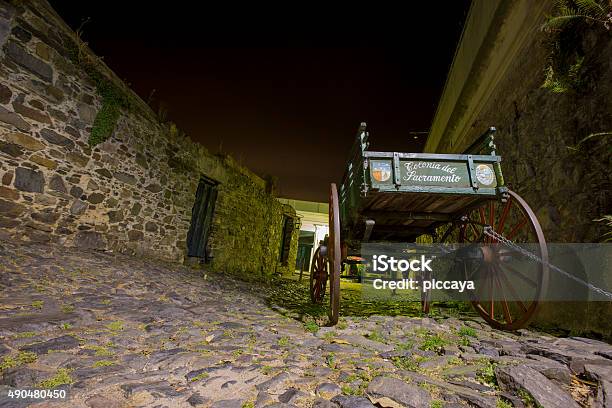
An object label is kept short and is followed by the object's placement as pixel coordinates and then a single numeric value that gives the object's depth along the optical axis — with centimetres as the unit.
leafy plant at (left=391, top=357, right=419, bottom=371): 192
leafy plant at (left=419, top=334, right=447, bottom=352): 234
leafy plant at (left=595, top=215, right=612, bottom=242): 253
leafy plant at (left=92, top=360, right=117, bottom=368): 163
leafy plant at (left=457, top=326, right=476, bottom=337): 274
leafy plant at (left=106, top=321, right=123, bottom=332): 226
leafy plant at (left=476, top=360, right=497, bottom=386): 169
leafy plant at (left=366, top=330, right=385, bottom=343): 258
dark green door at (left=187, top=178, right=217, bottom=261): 772
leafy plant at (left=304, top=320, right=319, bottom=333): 287
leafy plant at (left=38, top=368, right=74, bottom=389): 138
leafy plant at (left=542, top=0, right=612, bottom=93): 289
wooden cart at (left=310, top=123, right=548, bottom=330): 280
